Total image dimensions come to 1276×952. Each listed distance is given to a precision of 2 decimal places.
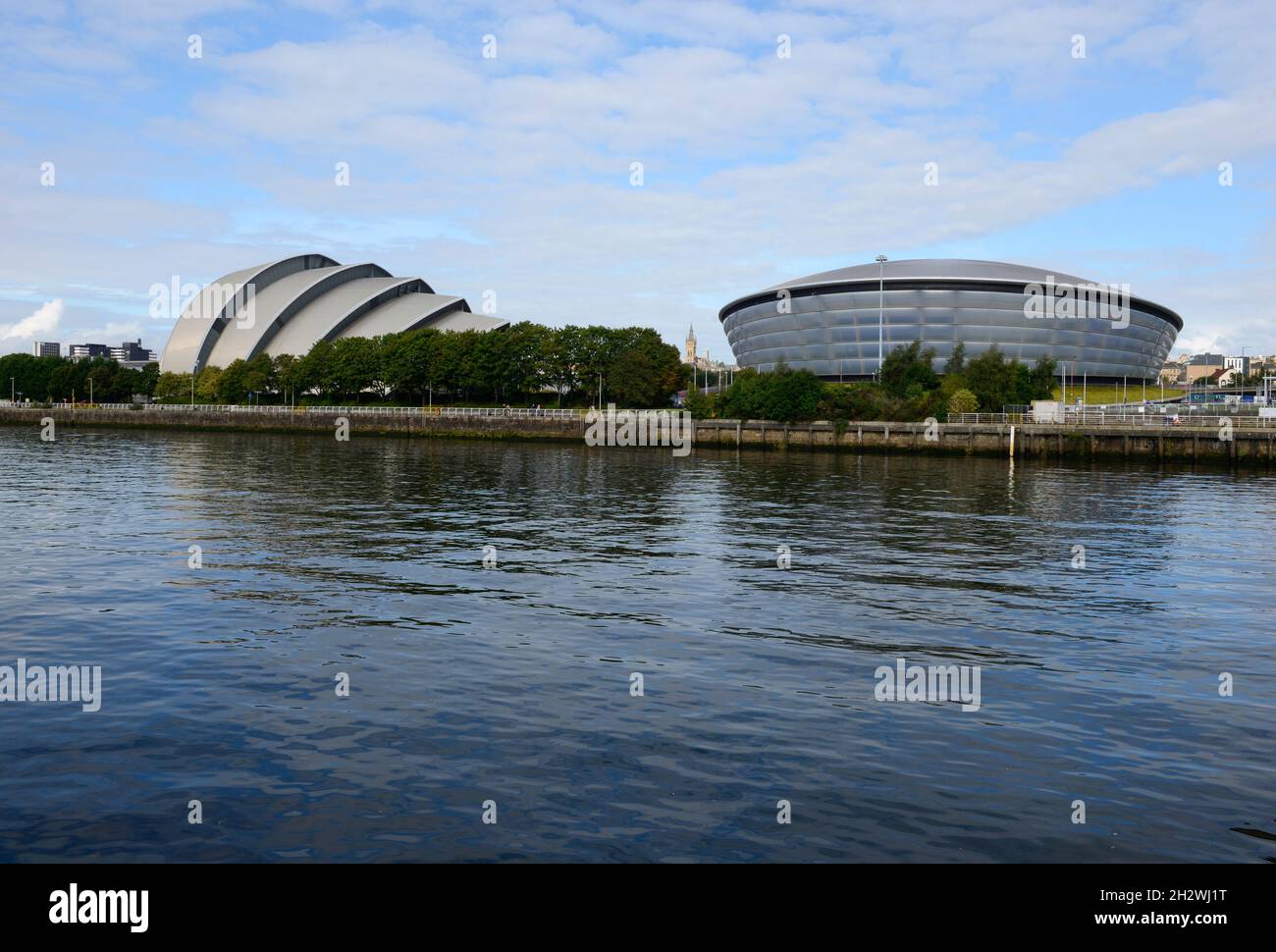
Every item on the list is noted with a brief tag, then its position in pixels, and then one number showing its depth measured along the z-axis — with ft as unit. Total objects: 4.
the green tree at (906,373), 364.99
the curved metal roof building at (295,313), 550.77
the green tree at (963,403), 316.60
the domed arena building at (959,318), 475.72
